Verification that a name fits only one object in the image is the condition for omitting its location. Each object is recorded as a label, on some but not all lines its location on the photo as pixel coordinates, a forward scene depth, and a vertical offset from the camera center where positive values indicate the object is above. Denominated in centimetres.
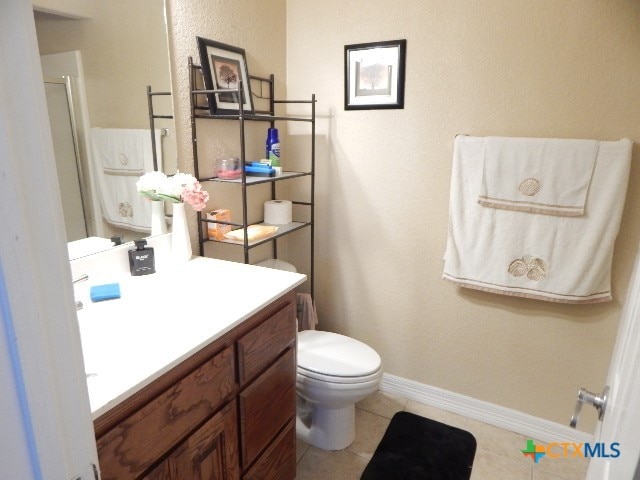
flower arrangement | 151 -21
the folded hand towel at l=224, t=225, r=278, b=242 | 177 -44
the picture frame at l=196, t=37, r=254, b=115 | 162 +23
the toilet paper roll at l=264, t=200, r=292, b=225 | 206 -39
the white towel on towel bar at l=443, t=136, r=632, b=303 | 158 -43
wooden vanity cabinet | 87 -70
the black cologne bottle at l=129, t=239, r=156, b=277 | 150 -46
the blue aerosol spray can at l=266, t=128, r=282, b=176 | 192 -7
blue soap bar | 128 -50
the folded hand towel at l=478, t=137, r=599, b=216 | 160 -15
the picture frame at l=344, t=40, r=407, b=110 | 189 +27
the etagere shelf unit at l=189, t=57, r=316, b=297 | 163 -7
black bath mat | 174 -139
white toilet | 167 -99
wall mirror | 123 +9
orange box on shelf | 178 -40
